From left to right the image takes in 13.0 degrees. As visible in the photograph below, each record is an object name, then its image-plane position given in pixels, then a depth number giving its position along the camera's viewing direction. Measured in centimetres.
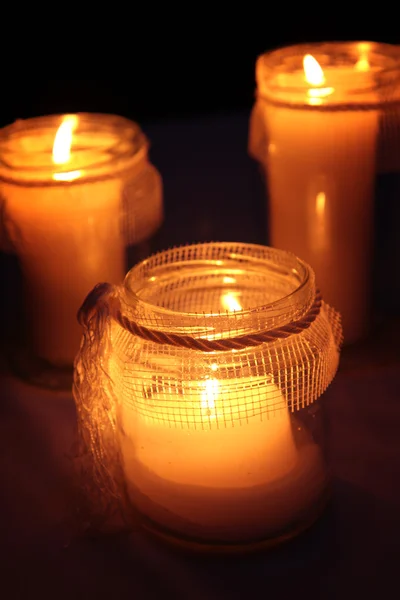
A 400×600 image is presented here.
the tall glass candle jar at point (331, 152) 72
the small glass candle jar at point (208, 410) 61
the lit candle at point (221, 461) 61
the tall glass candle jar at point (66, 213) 72
